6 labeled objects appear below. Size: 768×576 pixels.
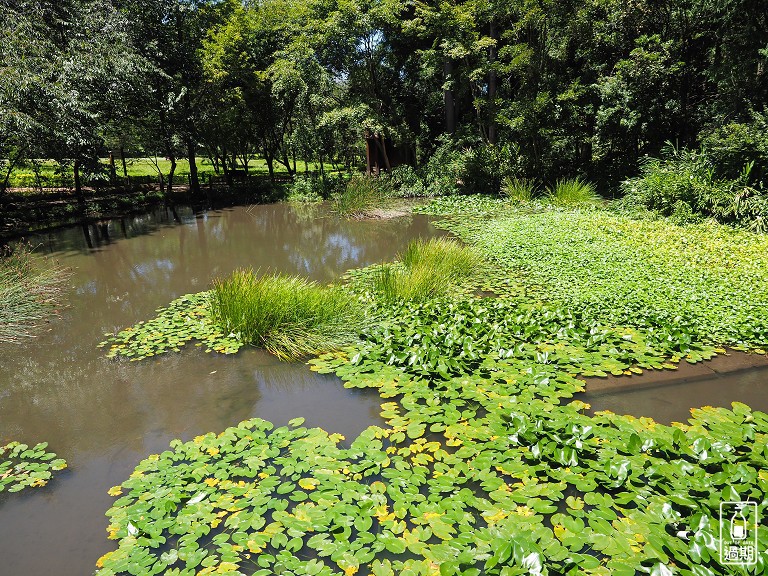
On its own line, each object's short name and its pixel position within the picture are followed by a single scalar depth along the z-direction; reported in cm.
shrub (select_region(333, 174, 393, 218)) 1277
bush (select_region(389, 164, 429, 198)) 1495
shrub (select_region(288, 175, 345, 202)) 1641
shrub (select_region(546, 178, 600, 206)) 1150
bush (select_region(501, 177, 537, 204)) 1244
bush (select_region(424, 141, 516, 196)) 1384
